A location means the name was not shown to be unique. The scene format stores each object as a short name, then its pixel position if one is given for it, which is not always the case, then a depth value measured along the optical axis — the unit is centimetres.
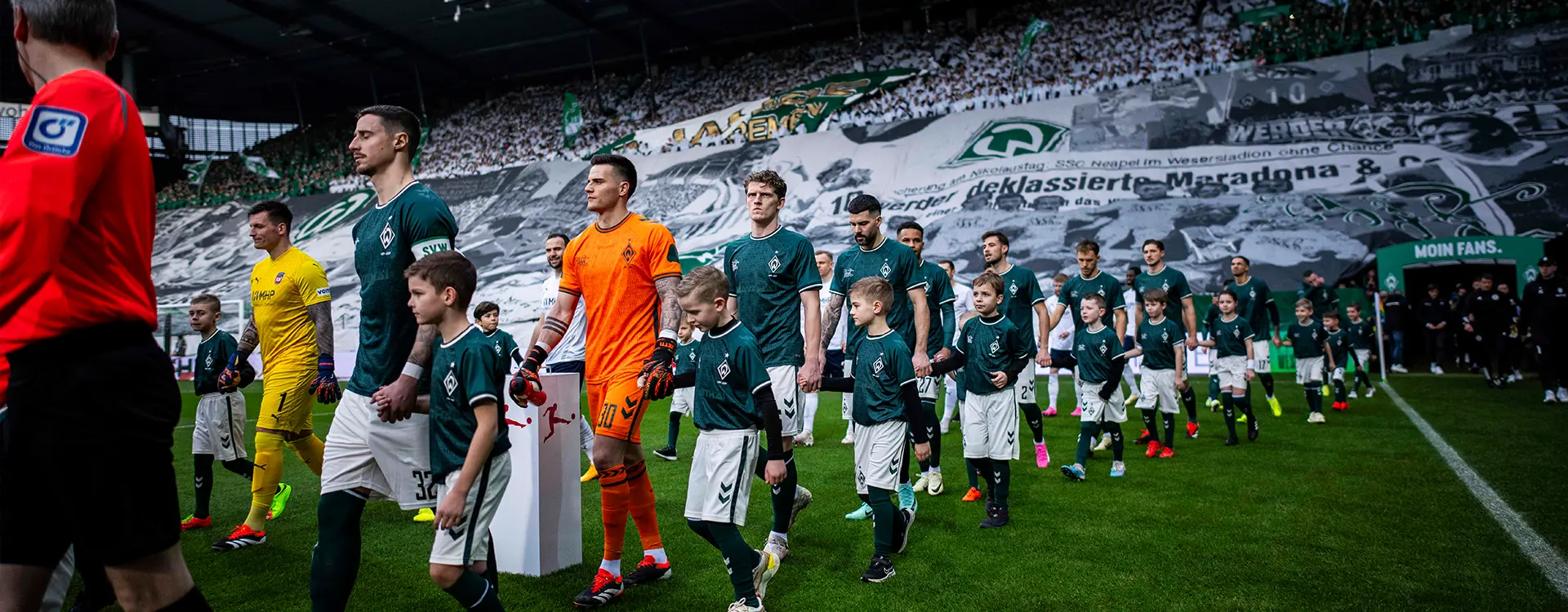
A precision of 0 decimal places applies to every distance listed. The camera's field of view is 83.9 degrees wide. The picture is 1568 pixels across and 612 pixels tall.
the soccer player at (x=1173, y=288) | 954
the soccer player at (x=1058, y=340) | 1237
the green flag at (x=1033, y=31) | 2608
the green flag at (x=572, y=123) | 3284
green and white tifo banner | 2775
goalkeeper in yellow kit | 534
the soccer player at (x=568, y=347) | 834
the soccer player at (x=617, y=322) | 435
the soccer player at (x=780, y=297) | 508
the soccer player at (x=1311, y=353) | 1137
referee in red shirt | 195
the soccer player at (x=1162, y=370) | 874
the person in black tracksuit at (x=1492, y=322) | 1479
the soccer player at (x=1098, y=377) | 755
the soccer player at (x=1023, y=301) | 770
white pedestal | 486
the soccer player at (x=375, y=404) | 331
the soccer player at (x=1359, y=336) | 1522
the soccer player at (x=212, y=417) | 629
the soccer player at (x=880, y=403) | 484
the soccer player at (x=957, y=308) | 1053
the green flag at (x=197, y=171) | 3716
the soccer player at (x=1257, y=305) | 1088
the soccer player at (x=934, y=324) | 634
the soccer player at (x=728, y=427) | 395
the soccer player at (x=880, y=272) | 595
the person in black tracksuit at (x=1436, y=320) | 1811
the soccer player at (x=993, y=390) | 603
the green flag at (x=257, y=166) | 3631
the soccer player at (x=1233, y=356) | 971
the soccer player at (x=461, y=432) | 315
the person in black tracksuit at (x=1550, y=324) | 1241
